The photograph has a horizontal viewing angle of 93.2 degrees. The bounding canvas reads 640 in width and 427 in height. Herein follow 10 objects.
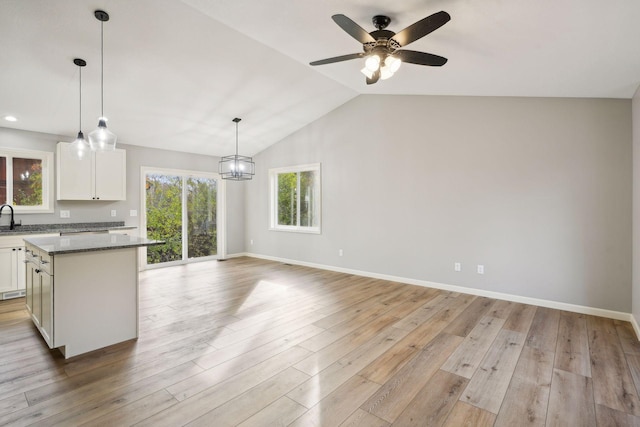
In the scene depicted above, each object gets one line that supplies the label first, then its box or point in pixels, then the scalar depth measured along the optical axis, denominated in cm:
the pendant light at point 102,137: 278
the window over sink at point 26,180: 461
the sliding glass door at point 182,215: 621
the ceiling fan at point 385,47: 215
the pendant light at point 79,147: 305
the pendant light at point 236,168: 523
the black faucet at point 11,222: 442
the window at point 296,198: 637
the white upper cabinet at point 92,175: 487
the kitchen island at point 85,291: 252
